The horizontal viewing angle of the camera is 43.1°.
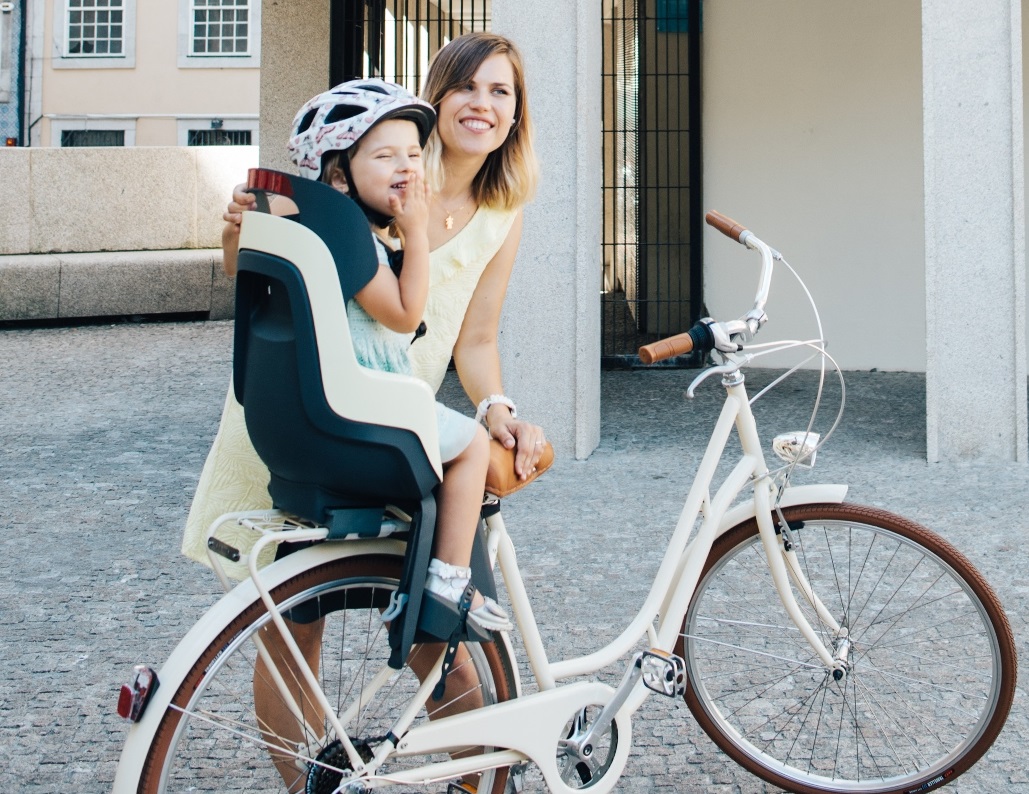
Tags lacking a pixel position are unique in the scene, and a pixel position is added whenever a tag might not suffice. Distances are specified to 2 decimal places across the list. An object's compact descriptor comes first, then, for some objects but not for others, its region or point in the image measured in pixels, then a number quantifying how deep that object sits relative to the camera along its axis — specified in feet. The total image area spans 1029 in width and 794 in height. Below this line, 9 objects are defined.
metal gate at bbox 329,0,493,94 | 33.06
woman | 9.18
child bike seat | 7.23
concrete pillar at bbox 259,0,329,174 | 32.99
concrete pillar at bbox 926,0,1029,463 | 22.30
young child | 7.66
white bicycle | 7.80
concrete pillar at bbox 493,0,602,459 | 23.00
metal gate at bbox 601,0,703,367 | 33.91
